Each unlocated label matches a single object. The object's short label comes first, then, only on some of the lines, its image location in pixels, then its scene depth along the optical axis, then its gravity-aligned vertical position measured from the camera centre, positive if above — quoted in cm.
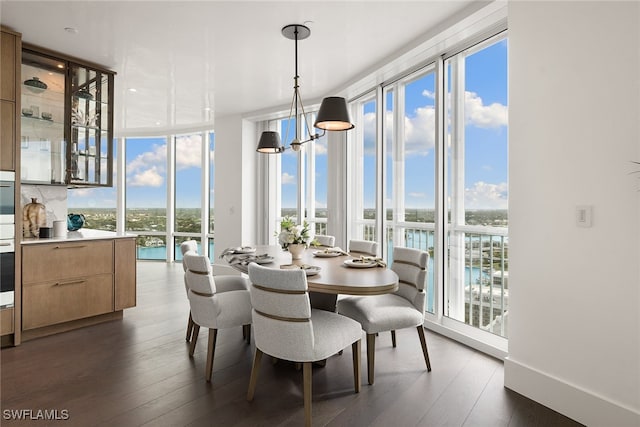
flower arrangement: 309 -17
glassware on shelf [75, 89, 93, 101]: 405 +130
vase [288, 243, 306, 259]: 308 -29
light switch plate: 208 -1
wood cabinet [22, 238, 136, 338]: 337 -65
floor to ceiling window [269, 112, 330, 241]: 601 +56
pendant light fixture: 281 +77
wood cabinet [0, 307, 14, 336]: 317 -91
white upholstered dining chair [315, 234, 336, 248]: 422 -30
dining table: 214 -39
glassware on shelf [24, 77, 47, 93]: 361 +125
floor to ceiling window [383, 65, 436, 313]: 393 +55
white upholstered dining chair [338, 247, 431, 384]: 259 -68
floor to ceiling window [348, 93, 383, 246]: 485 +57
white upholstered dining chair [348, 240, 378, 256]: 373 -34
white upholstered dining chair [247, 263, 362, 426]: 206 -63
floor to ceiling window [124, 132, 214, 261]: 788 +46
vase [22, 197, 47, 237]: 372 -4
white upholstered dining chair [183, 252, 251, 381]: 266 -65
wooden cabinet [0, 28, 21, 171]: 317 +98
